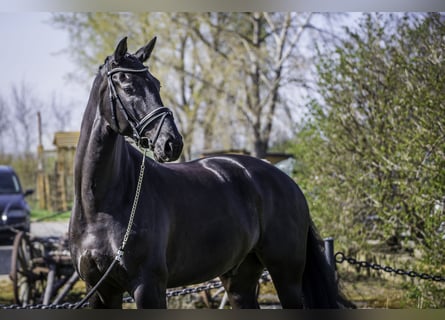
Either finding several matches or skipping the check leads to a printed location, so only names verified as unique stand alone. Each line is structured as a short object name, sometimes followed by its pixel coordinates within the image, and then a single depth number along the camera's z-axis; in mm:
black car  22447
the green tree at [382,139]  12984
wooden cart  14672
